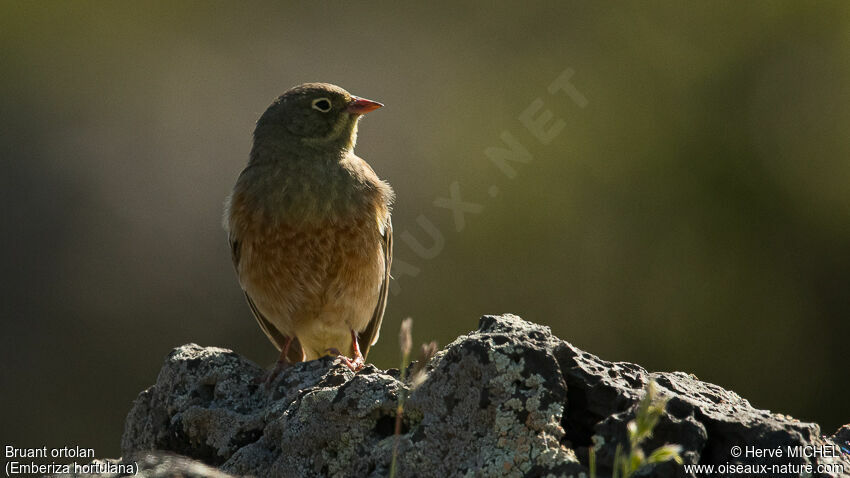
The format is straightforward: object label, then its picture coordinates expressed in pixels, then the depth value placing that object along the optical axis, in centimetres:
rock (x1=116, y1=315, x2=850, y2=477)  642
